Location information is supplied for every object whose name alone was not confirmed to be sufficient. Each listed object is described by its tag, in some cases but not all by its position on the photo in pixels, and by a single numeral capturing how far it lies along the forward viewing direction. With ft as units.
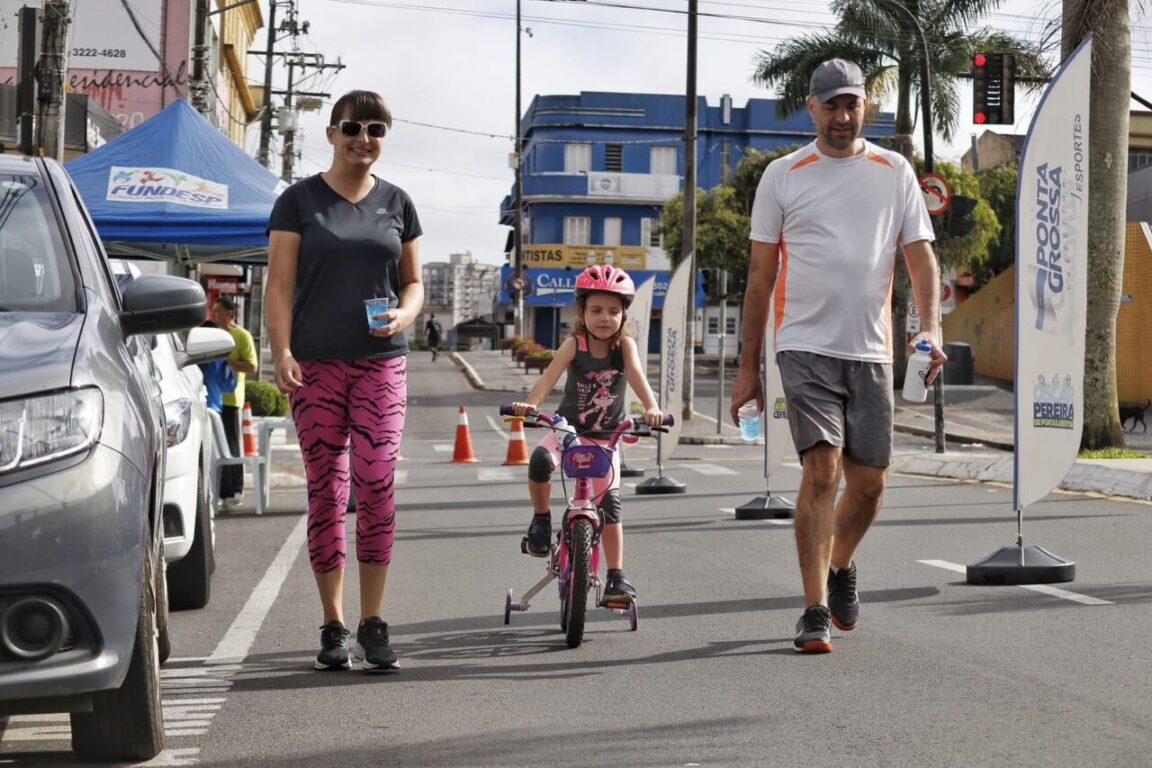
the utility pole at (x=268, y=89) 168.95
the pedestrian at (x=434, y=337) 213.25
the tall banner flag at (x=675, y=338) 65.10
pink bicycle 22.89
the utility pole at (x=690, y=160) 115.14
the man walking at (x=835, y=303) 22.04
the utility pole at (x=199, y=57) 85.51
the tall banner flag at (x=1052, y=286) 30.42
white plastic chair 44.37
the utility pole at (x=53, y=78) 48.62
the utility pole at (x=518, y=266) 211.82
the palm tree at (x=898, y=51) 134.41
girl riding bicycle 24.47
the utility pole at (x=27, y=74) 45.06
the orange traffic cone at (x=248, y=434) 56.75
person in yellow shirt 49.36
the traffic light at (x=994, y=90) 74.54
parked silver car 12.94
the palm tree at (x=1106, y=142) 58.29
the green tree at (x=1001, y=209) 197.47
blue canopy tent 47.65
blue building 267.59
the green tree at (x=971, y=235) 171.94
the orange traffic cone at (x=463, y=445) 79.46
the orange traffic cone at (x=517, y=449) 74.43
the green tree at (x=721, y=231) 207.00
